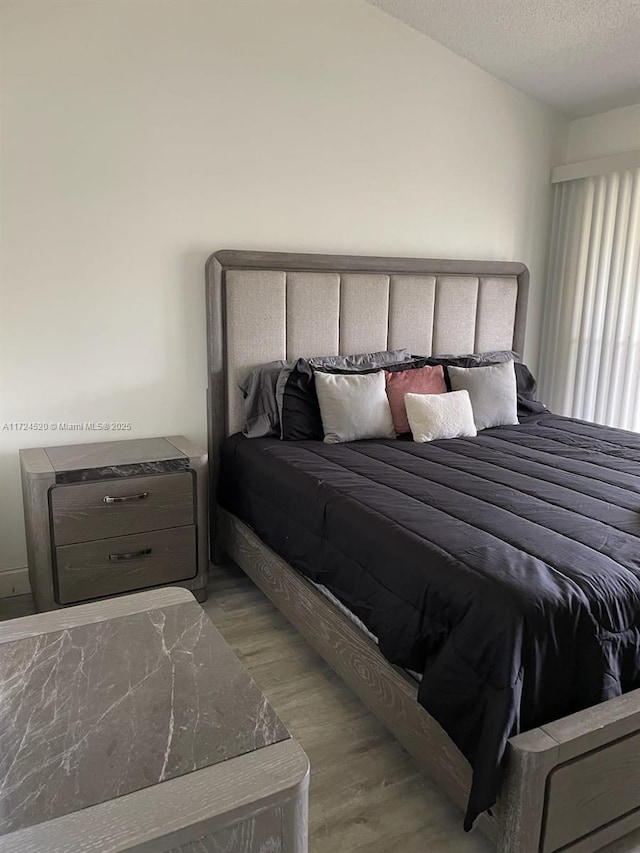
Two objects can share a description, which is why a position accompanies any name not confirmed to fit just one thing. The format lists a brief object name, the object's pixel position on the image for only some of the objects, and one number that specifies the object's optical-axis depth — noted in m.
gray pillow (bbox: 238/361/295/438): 2.95
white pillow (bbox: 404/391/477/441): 2.96
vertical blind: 3.61
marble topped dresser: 0.89
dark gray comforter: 1.43
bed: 1.39
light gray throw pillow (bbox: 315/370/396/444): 2.88
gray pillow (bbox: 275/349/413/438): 2.93
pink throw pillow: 3.03
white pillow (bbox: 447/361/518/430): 3.22
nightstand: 2.40
